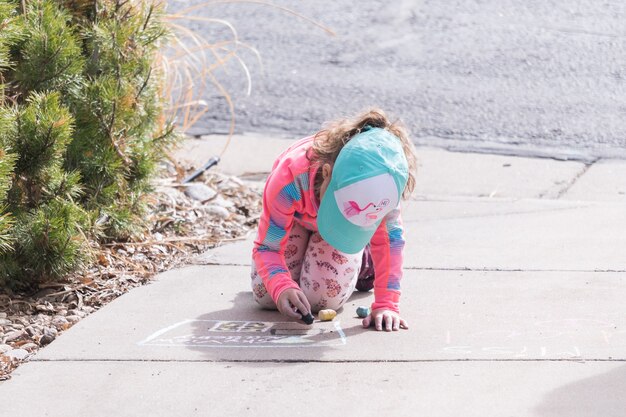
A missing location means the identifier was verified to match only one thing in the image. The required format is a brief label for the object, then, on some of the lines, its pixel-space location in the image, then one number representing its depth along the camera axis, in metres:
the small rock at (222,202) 9.23
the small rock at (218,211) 8.99
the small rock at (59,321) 6.58
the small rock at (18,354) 6.02
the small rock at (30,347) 6.19
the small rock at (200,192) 9.31
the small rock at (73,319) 6.67
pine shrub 6.71
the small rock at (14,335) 6.30
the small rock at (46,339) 6.33
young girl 5.76
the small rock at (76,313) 6.77
